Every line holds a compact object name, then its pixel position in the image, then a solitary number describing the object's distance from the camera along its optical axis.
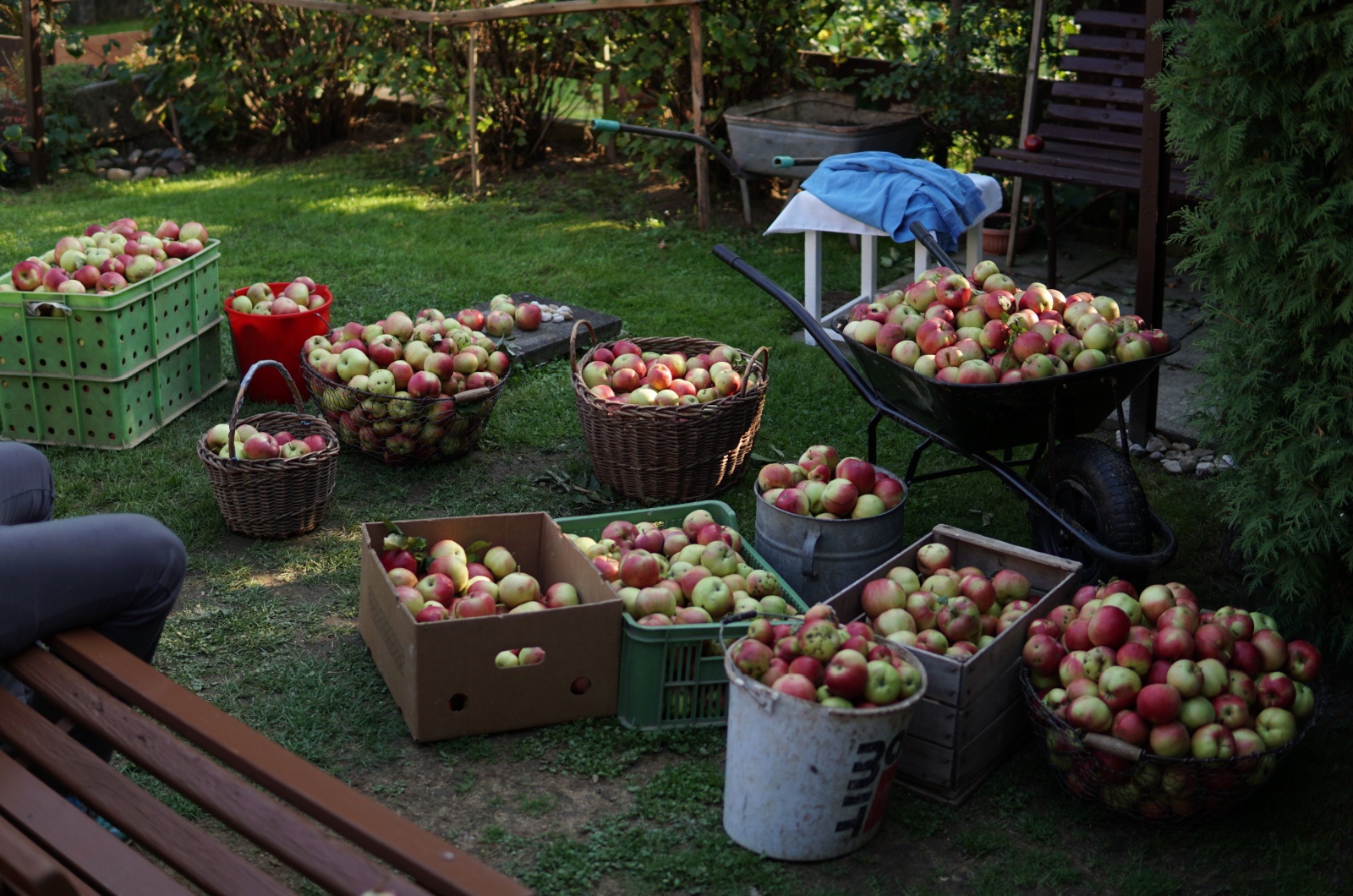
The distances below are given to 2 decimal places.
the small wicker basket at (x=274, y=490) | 3.96
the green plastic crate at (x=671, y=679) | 3.08
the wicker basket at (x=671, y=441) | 4.13
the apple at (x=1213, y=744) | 2.66
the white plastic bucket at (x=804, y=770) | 2.58
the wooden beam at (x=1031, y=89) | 6.53
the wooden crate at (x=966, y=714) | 2.84
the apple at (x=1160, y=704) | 2.68
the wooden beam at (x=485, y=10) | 7.10
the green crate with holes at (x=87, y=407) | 4.61
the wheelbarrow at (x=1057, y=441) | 3.33
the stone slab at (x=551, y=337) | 5.48
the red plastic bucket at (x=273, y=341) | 5.00
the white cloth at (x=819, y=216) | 5.38
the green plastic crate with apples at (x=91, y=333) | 4.43
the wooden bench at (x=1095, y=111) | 5.93
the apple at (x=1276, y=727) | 2.70
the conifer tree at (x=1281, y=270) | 3.02
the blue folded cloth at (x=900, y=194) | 5.14
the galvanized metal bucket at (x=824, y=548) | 3.51
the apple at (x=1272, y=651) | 2.89
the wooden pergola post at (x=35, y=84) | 7.69
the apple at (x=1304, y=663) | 2.86
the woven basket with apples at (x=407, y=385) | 4.40
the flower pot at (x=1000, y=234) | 6.90
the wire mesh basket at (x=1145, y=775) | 2.68
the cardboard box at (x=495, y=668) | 2.98
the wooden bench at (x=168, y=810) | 1.79
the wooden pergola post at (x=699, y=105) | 7.06
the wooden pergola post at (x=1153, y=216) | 4.25
